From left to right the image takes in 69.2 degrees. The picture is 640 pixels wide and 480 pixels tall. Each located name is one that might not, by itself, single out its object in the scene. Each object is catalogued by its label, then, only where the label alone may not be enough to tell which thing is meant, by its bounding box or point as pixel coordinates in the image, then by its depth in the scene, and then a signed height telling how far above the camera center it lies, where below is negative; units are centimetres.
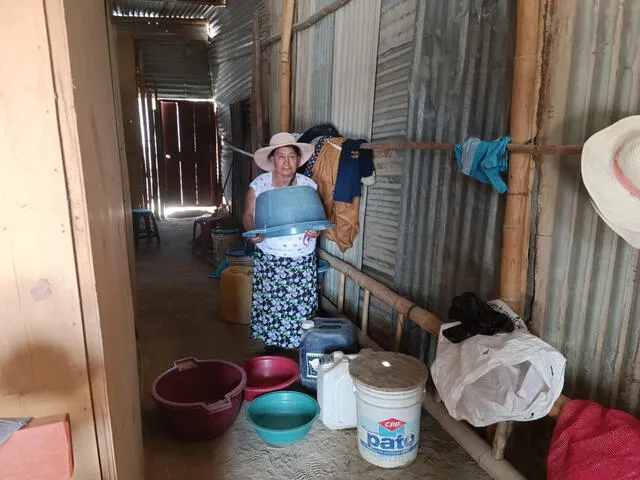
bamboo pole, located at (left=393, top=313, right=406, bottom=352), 300 -118
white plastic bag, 172 -88
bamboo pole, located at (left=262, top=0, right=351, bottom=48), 394 +119
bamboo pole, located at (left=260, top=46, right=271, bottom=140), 615 +71
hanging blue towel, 197 -6
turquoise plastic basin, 273 -156
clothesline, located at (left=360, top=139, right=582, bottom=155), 171 -1
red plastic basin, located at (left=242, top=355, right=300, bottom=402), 318 -154
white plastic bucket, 228 -138
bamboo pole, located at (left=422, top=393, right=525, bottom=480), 214 -150
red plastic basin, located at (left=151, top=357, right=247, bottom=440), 250 -146
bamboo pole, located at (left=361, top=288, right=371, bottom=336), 358 -129
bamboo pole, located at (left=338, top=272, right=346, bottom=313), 407 -129
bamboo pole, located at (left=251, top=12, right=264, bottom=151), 617 +81
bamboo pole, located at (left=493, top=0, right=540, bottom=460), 186 -7
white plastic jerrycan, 265 -141
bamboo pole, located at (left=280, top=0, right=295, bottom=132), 493 +82
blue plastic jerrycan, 300 -127
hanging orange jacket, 362 -45
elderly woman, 336 -89
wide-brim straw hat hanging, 142 -9
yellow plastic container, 439 -139
